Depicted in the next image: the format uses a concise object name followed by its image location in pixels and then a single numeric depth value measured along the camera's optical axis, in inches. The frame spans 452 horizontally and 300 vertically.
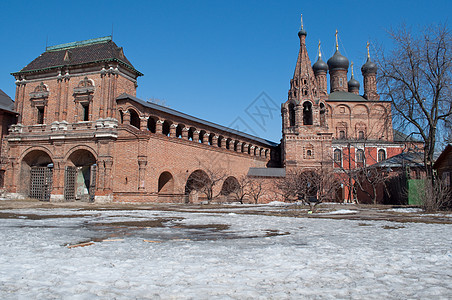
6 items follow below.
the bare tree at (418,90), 729.6
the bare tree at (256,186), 1234.4
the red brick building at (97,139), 945.5
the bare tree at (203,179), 1109.7
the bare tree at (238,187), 1296.8
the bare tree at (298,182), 748.8
